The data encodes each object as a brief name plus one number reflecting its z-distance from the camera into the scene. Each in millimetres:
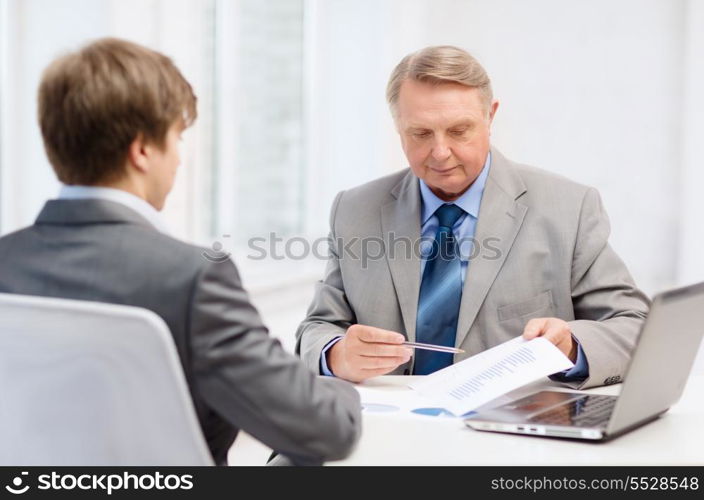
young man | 3403
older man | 4003
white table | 3511
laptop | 3513
